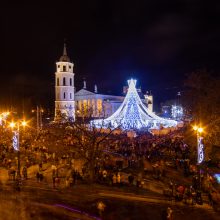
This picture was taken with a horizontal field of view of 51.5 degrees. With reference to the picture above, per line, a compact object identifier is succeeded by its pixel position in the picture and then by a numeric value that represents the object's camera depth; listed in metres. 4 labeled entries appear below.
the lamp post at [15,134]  14.14
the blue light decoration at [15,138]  14.60
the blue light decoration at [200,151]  12.24
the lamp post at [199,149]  11.87
